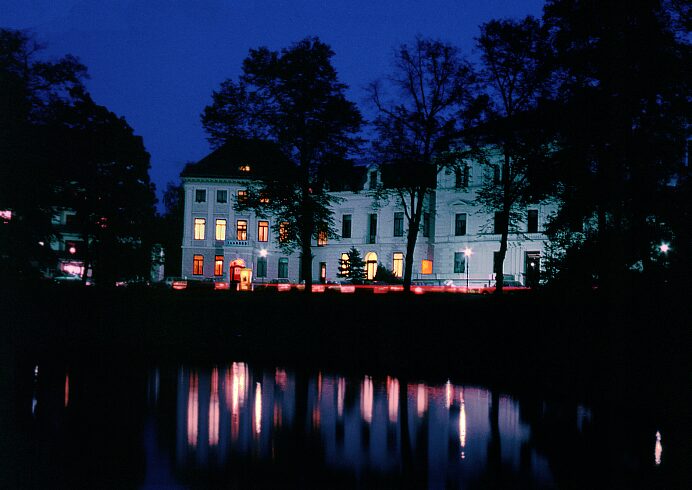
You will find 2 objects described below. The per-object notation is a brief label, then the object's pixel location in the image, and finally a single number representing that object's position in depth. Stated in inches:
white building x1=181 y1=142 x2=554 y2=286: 2460.6
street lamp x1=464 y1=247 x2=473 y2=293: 2474.9
